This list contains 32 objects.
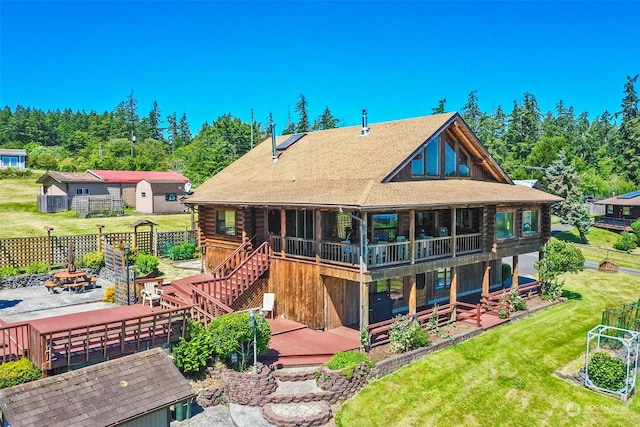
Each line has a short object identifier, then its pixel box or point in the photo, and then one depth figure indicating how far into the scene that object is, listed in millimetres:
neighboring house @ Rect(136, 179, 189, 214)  45625
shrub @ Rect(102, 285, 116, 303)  21297
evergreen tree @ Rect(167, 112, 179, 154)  123562
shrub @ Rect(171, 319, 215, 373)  13727
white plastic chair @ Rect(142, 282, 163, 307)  18344
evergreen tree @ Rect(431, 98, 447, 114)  65181
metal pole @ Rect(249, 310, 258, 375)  13583
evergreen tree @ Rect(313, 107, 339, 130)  99375
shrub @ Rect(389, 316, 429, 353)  15898
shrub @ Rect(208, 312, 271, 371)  13789
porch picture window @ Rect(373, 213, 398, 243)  19281
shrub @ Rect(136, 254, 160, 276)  25239
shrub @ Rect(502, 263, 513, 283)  27588
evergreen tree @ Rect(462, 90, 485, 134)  104000
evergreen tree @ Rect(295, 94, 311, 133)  91375
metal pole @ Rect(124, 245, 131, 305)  19441
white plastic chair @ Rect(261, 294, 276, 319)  18953
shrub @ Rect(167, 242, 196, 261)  29578
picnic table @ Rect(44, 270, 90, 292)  22891
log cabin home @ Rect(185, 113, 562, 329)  17500
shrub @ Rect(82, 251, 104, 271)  26203
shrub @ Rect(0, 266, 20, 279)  23875
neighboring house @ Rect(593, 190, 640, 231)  53688
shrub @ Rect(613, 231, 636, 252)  43562
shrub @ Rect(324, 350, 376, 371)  14008
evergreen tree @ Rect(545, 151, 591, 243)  45938
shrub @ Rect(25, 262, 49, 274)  24891
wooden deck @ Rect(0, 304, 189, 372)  12383
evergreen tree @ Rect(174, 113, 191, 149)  126625
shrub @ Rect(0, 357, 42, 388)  11766
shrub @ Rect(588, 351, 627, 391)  13992
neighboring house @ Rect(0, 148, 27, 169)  73438
